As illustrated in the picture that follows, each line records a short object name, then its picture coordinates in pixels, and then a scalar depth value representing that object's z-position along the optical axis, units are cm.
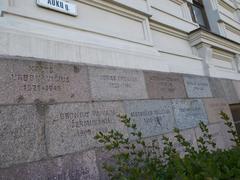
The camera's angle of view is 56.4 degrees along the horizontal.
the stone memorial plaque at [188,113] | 402
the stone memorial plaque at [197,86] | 462
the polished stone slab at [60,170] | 210
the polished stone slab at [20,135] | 212
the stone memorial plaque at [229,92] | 583
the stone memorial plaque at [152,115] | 332
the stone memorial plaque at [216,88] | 538
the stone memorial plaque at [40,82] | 230
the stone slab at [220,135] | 466
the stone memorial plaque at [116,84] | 306
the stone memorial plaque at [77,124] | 244
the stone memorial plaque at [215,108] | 485
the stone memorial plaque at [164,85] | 382
